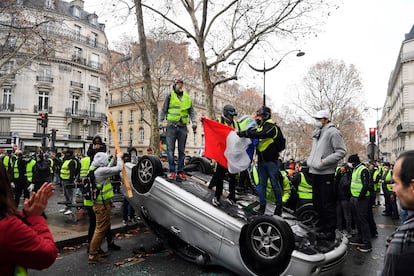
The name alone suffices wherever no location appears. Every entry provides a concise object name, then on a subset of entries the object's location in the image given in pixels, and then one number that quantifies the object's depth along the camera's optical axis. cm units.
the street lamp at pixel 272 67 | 1585
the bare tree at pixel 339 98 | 3569
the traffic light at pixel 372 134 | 1489
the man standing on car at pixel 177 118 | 642
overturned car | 398
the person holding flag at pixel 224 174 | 525
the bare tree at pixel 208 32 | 1484
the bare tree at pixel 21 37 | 1484
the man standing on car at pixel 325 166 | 493
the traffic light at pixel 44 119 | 1795
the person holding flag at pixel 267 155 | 527
